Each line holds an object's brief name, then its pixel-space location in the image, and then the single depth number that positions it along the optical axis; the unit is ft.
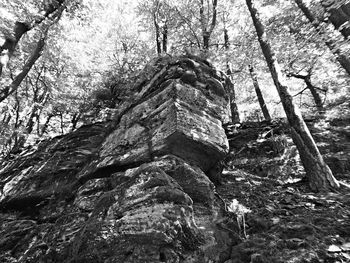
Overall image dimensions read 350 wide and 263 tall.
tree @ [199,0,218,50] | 45.96
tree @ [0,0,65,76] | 20.98
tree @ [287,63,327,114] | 34.96
